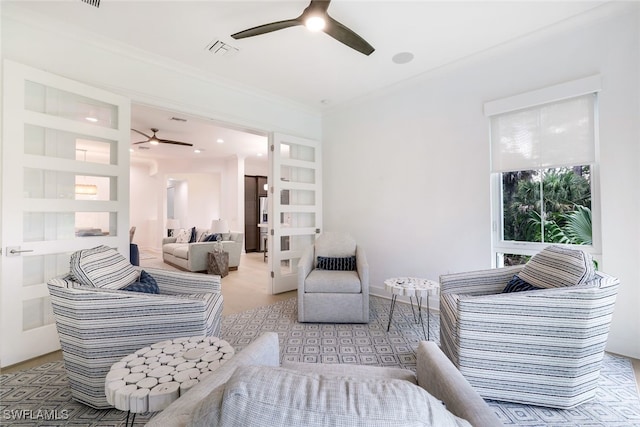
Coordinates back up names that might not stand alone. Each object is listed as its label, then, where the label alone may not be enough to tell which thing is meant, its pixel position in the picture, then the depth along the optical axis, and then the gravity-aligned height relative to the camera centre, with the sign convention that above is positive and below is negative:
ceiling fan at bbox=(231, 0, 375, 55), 1.99 +1.46
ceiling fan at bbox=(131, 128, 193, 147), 5.31 +1.52
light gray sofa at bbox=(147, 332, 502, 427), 0.49 -0.35
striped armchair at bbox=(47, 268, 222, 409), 1.61 -0.64
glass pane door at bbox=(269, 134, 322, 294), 4.13 +0.20
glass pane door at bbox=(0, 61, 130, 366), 2.20 +0.28
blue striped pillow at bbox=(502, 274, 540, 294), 1.92 -0.50
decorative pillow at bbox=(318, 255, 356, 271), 3.39 -0.57
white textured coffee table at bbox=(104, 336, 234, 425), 0.99 -0.62
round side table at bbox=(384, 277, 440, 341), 2.50 -0.66
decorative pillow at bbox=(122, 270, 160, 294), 2.01 -0.50
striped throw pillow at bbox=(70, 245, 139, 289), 1.79 -0.35
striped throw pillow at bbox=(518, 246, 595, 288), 1.71 -0.36
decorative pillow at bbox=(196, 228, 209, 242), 6.23 -0.38
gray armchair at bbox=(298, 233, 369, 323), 2.92 -0.84
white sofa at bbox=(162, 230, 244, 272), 5.54 -0.73
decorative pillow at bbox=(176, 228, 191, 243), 6.66 -0.46
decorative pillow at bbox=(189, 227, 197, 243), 6.52 -0.46
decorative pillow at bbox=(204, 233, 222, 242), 5.88 -0.42
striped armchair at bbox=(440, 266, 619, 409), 1.60 -0.74
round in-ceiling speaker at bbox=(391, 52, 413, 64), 3.03 +1.74
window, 2.50 +0.41
